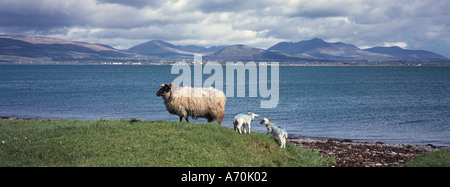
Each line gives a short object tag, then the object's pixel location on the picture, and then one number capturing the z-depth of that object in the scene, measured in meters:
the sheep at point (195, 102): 20.70
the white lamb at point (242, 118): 17.27
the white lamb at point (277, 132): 16.97
